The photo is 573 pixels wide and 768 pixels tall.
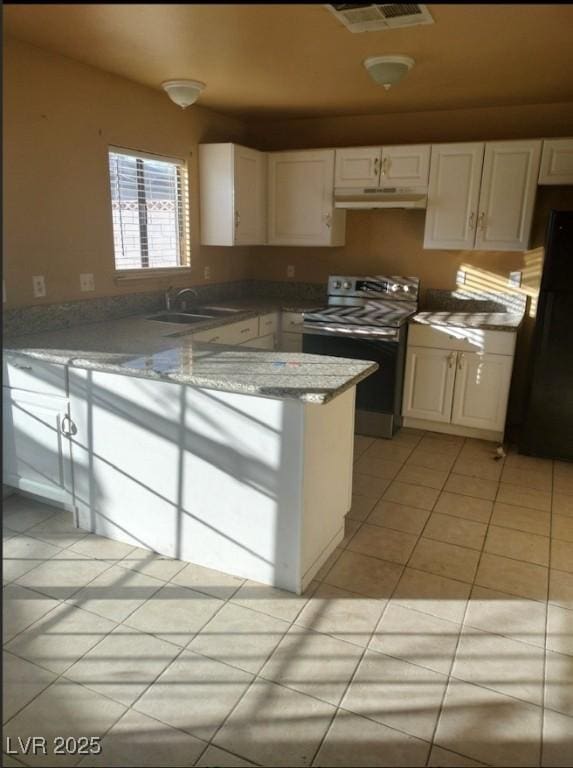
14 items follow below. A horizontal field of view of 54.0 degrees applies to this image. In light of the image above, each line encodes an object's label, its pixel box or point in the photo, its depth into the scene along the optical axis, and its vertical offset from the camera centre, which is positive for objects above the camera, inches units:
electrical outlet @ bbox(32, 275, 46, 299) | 115.6 -7.6
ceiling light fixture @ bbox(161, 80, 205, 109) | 129.0 +37.1
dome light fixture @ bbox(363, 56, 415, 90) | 110.3 +38.2
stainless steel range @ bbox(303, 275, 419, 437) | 152.9 -22.4
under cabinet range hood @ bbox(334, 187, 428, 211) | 158.4 +18.5
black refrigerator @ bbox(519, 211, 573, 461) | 134.6 -21.5
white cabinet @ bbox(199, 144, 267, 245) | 159.9 +18.6
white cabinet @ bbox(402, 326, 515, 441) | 151.6 -31.2
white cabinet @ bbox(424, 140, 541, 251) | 147.6 +19.2
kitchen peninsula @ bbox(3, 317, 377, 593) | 86.4 -31.5
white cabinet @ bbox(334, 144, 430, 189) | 157.8 +27.1
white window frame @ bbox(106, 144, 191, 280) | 136.3 +6.1
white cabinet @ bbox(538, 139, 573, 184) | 142.2 +27.2
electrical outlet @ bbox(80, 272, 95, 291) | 127.2 -6.9
